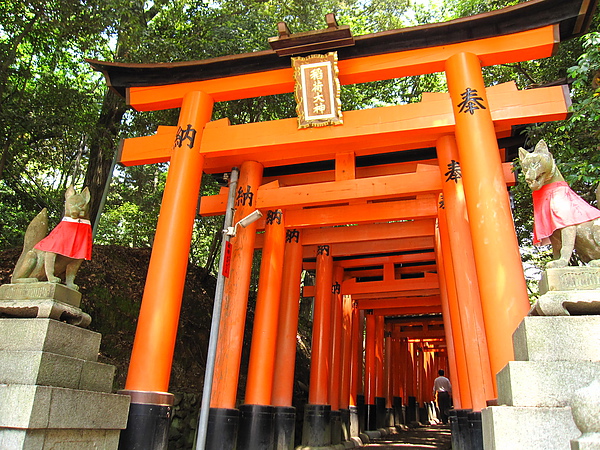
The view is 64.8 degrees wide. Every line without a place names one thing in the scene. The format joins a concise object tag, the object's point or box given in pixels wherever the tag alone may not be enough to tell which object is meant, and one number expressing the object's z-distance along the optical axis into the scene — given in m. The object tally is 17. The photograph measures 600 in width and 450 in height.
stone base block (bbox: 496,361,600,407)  3.18
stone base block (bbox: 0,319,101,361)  4.58
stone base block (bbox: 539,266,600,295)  3.52
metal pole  5.44
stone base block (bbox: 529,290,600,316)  3.41
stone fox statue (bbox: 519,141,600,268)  3.81
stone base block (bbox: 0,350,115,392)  4.36
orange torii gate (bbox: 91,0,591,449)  5.94
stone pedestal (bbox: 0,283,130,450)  4.13
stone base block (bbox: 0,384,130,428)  4.09
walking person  16.98
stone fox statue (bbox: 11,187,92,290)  5.11
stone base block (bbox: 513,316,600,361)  3.28
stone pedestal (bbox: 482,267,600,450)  3.11
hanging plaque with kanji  6.97
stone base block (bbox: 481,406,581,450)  3.06
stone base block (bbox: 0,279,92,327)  4.79
